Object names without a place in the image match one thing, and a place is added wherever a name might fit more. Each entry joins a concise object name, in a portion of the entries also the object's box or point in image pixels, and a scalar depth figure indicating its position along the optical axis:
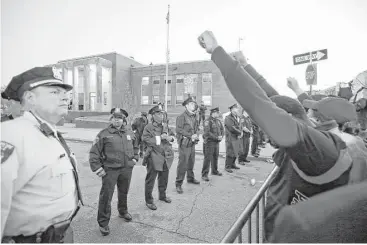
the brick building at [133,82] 28.28
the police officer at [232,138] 7.12
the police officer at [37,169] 1.35
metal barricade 1.31
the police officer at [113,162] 3.45
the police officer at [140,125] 9.48
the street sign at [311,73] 4.52
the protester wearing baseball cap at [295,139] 0.98
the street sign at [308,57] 4.36
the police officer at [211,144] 6.27
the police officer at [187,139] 5.27
